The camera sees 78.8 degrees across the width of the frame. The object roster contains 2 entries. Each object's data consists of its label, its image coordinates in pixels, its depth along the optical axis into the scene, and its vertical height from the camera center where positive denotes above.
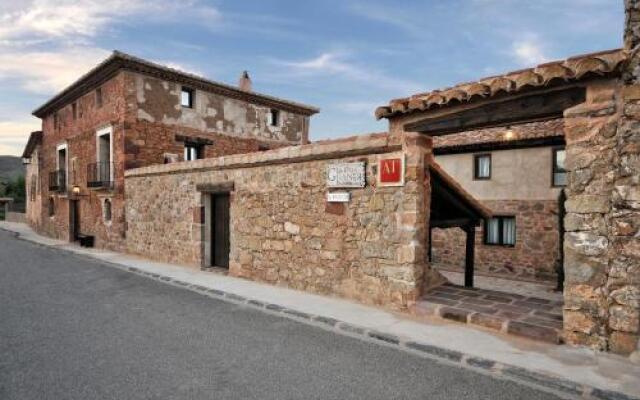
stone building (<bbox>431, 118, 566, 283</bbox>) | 12.73 +0.09
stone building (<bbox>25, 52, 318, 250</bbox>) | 14.58 +2.77
